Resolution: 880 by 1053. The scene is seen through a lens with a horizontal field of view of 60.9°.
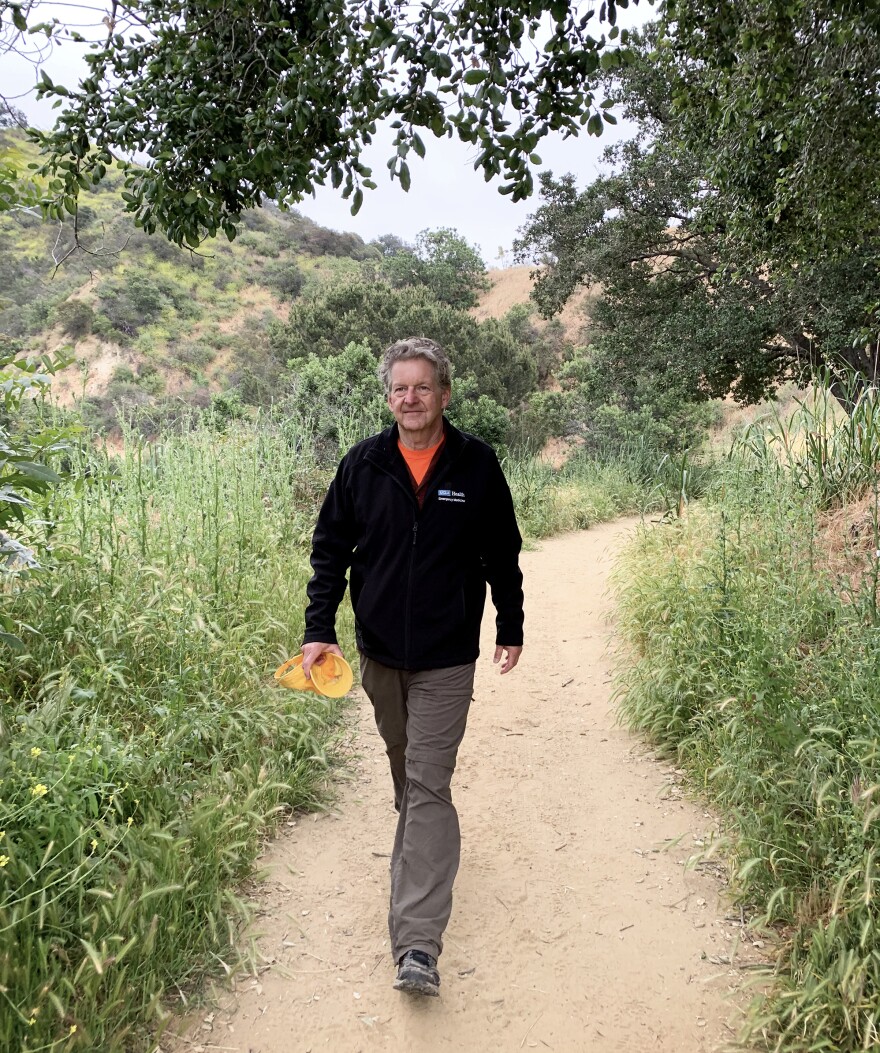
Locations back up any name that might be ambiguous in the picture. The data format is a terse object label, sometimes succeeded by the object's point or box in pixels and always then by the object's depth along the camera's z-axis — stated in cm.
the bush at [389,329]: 2112
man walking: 254
